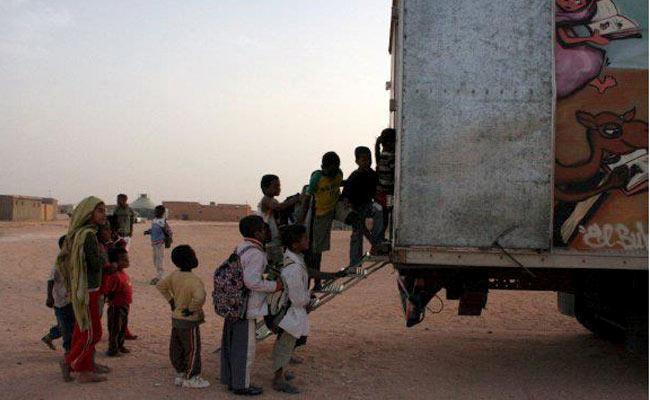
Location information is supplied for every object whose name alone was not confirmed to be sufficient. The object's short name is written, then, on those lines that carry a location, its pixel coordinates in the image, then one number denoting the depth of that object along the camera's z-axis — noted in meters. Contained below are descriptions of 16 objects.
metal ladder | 5.92
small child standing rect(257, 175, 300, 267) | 6.54
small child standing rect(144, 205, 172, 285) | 12.20
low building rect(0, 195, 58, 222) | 43.34
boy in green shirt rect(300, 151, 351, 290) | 6.53
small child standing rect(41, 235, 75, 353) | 5.80
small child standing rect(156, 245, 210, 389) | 5.34
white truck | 5.03
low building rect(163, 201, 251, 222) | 62.09
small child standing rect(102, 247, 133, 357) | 6.34
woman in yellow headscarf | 5.28
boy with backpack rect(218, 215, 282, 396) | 5.09
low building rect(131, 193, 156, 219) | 65.56
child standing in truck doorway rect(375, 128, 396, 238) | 5.81
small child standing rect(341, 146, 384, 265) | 6.55
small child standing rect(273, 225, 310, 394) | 5.25
